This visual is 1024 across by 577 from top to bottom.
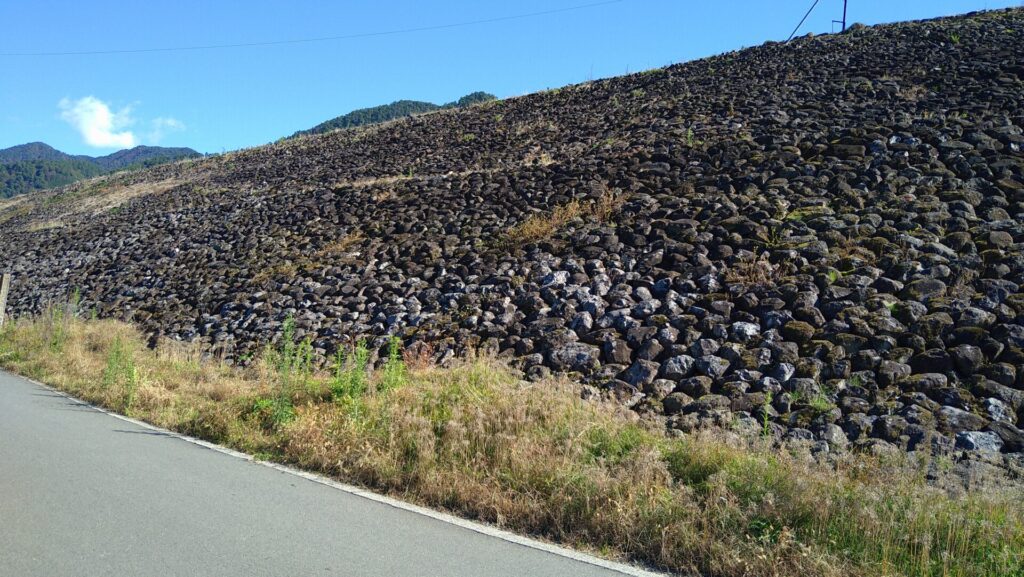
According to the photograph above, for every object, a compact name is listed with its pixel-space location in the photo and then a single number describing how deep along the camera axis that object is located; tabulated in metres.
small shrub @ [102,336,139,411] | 9.46
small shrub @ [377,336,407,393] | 7.84
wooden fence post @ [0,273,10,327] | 18.05
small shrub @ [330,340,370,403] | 7.67
